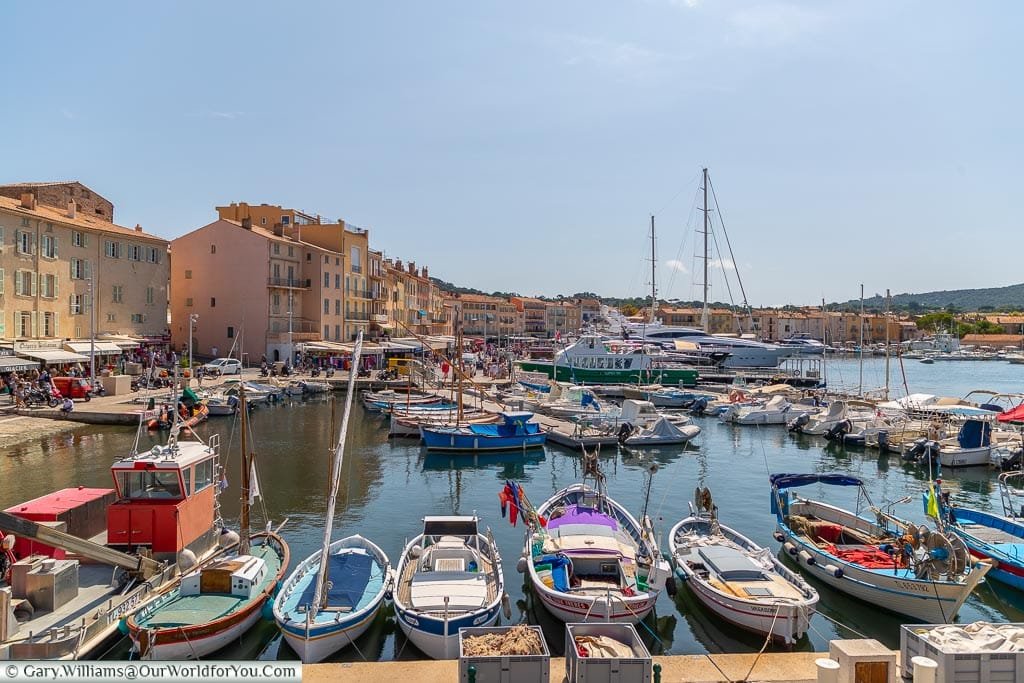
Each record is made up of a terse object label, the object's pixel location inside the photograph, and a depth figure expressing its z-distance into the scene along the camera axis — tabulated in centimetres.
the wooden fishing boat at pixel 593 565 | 1420
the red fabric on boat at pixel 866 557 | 1692
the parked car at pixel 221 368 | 5874
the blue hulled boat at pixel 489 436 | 3731
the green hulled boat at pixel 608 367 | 7581
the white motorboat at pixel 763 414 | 5081
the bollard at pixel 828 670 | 915
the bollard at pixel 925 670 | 909
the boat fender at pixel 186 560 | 1452
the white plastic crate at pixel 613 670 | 931
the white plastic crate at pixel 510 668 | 929
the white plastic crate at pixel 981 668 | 905
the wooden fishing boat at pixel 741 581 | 1400
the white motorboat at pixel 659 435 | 4100
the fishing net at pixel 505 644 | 993
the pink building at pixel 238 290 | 6762
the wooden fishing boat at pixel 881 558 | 1512
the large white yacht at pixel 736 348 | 8931
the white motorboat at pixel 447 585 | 1295
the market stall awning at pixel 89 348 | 4972
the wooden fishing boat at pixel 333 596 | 1259
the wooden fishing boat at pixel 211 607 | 1198
